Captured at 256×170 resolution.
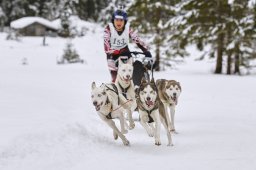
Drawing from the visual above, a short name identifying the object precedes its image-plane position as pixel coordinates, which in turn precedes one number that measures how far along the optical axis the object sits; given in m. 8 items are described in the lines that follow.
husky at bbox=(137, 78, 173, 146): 6.64
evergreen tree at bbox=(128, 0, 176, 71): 27.72
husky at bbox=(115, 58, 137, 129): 7.52
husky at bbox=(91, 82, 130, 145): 6.34
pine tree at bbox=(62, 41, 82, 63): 32.78
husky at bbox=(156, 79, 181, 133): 7.40
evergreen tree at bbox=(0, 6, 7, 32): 57.84
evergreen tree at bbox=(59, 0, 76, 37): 61.44
